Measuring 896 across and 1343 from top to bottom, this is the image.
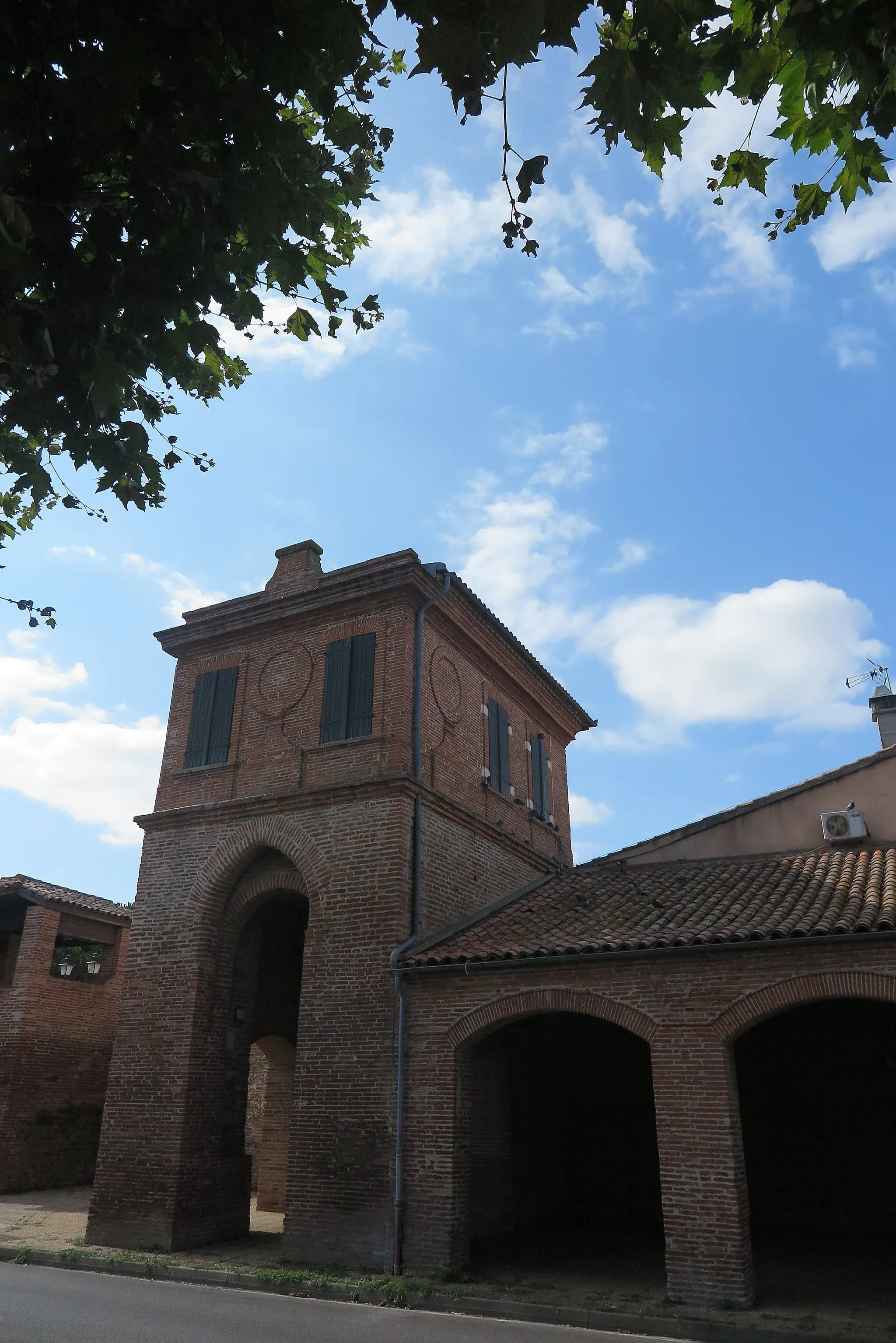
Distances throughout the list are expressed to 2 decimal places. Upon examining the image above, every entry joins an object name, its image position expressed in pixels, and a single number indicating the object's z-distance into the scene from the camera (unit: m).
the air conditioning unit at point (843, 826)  12.83
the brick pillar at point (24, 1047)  17.34
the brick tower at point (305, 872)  11.63
